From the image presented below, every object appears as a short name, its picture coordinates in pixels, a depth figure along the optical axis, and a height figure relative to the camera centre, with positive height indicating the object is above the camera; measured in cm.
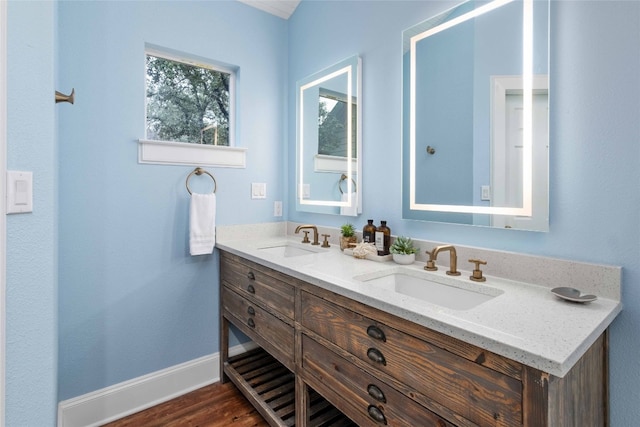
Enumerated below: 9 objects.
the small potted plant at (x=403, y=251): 148 -17
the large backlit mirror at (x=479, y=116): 115 +38
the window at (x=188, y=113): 193 +62
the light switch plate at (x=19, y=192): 87 +5
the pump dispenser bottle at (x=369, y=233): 168 -10
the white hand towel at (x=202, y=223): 192 -7
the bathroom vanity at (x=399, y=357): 73 -41
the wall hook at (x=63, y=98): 130 +44
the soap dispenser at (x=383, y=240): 159 -13
